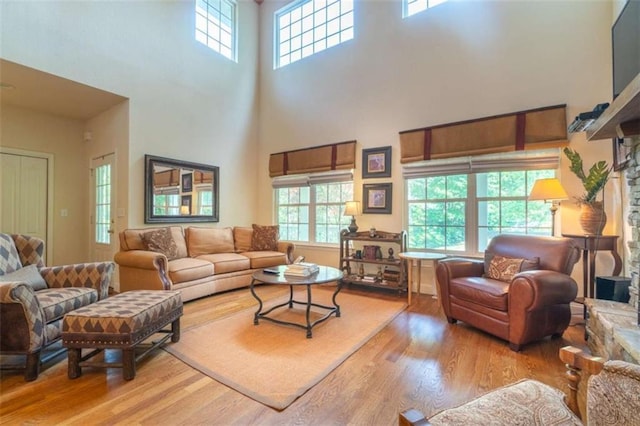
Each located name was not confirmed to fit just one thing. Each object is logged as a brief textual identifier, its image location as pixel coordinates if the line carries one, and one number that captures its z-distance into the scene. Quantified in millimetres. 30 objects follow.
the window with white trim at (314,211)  5020
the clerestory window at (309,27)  5017
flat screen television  2223
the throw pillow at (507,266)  2715
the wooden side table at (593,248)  2816
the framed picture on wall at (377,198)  4453
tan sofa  3451
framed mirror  4246
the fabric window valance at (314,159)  4773
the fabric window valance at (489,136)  3320
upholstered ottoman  1898
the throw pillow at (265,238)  4844
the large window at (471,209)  3572
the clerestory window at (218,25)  4979
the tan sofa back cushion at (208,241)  4375
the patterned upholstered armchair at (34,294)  1902
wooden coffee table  2703
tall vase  2836
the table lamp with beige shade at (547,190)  2922
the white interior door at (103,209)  4289
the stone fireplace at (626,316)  1584
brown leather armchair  2301
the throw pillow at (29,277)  2248
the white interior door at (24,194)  4113
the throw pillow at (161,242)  3744
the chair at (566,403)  843
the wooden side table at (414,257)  3438
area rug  1881
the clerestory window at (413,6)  4250
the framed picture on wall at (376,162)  4457
